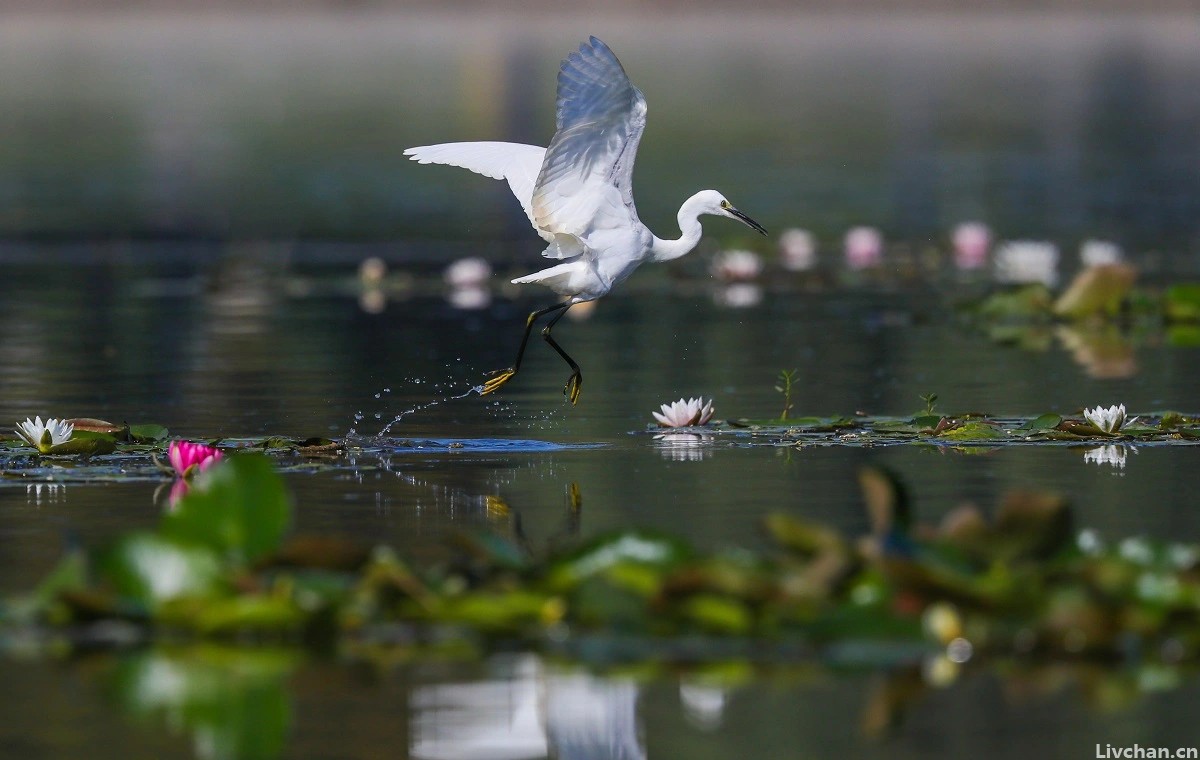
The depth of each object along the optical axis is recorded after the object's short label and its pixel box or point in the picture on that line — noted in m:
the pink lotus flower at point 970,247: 43.50
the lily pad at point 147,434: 20.34
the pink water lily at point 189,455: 18.22
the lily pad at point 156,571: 13.05
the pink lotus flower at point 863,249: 42.59
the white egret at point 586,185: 19.87
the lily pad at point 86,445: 19.56
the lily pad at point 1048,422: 20.92
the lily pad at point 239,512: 13.34
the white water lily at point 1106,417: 20.61
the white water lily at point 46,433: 19.41
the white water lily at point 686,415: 21.61
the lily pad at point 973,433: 20.80
